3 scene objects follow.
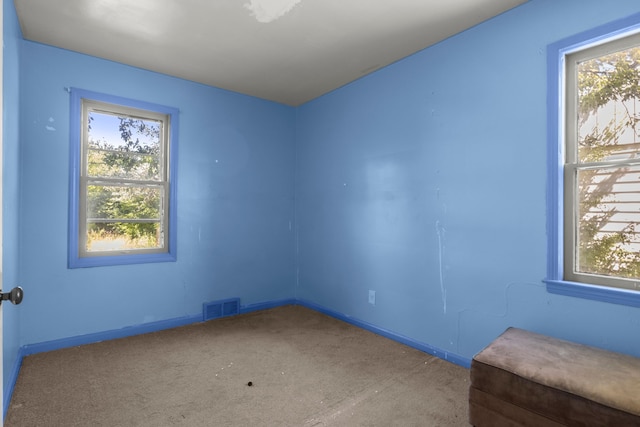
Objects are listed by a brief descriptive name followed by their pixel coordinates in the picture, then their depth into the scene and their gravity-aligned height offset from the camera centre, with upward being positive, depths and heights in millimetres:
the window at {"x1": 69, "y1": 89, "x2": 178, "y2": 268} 3074 +335
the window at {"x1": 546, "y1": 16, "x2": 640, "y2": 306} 1992 +328
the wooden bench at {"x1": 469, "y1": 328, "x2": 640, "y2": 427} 1470 -769
